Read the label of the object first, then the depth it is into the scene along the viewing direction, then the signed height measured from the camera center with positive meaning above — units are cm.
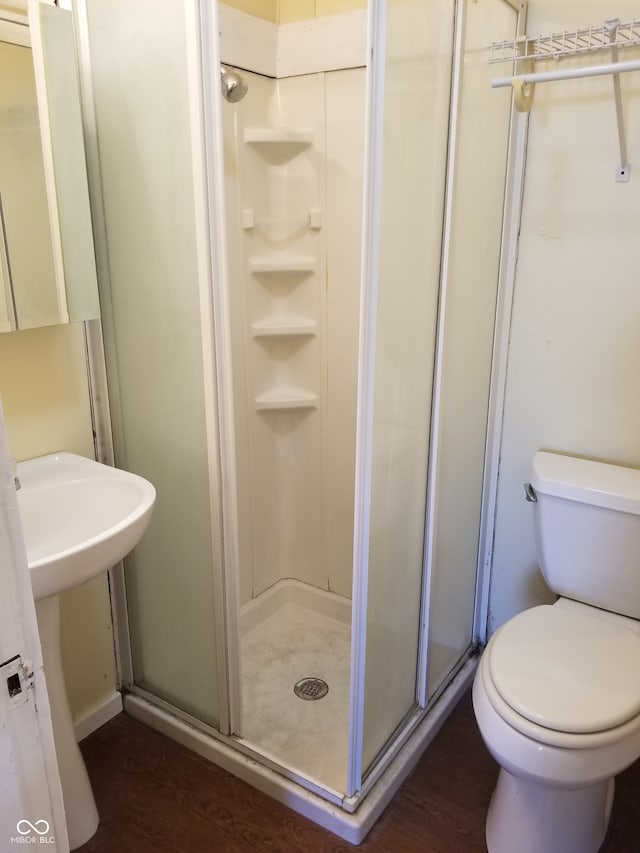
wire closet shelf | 135 +45
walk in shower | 138 -30
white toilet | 132 -95
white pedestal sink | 143 -64
